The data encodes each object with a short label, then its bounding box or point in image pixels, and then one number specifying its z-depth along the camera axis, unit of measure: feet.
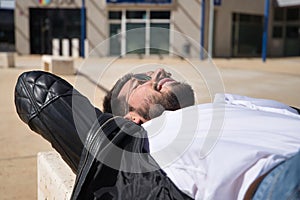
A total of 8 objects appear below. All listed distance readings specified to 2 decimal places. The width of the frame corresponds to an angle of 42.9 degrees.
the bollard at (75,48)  64.34
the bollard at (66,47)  64.59
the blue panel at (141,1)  62.28
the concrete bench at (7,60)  42.32
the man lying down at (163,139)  3.79
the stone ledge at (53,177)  6.28
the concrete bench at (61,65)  34.54
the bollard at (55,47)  65.51
